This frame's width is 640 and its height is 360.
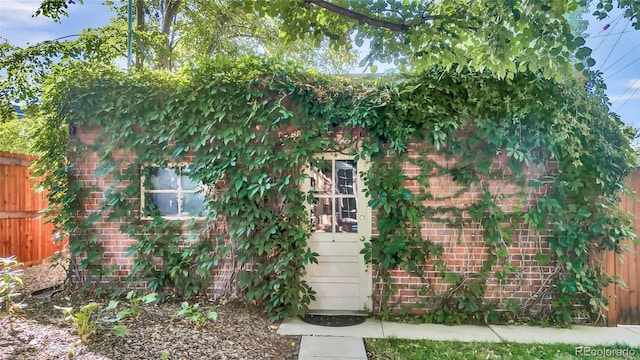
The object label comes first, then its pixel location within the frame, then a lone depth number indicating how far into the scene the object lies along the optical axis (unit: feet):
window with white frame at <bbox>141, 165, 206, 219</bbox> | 14.57
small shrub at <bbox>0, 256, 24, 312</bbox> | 10.88
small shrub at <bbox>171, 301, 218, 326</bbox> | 11.17
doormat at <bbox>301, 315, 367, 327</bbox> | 13.19
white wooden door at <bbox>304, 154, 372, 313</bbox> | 14.19
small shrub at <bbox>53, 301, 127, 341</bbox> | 9.23
